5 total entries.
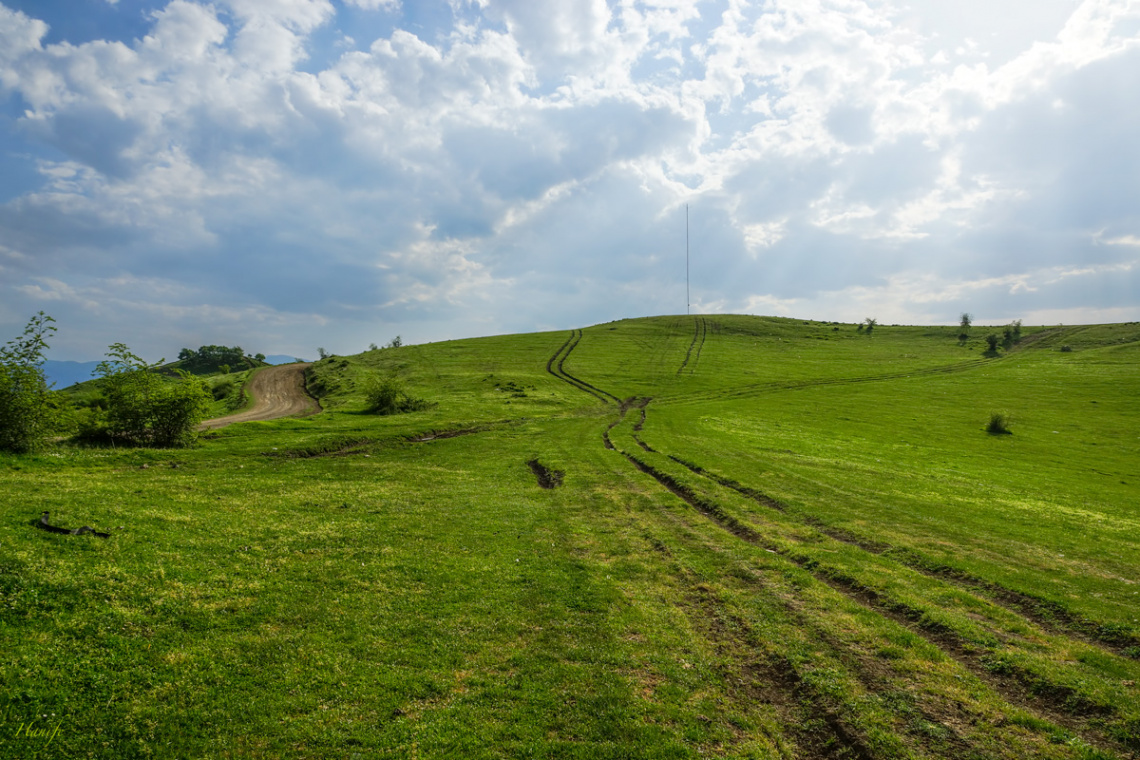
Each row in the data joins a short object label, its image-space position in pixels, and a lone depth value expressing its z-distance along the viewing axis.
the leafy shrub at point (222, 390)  84.82
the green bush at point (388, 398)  60.22
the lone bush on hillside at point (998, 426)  60.41
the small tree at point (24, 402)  26.59
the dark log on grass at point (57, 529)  15.36
